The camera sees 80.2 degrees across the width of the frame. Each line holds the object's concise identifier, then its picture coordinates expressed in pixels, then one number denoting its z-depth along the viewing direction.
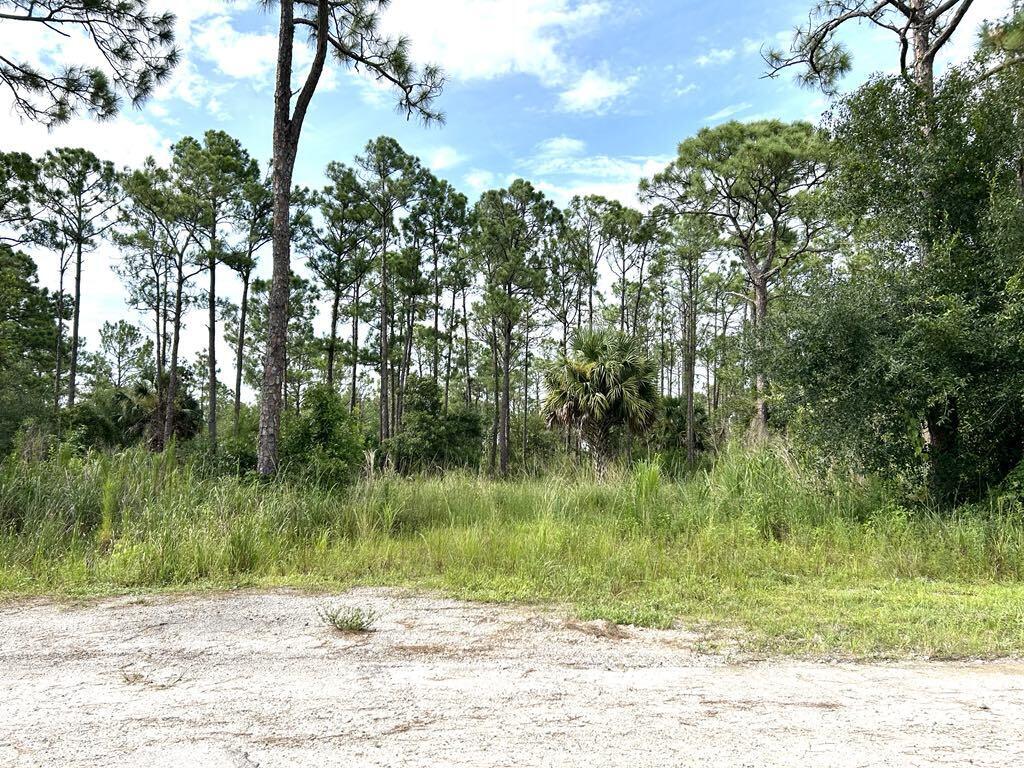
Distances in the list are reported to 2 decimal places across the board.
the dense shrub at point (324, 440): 10.36
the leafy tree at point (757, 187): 22.42
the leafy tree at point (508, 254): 26.88
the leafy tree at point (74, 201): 27.91
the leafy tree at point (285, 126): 9.87
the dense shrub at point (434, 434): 24.39
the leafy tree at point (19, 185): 21.78
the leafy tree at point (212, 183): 25.92
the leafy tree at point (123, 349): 42.84
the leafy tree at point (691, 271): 26.83
